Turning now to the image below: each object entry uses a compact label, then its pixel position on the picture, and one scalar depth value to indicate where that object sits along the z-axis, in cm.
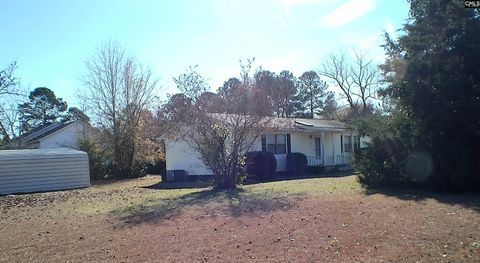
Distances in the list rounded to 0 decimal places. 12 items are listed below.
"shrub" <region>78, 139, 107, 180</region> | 3206
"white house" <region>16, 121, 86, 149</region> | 4162
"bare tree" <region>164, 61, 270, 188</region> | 1583
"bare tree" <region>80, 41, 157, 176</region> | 3269
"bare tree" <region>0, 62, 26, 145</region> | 3150
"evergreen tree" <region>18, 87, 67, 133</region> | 5988
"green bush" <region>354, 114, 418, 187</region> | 1384
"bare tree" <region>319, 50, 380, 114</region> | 5153
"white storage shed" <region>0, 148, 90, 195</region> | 2138
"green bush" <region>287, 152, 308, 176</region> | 2641
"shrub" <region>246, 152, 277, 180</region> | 2203
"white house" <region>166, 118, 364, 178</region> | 2602
